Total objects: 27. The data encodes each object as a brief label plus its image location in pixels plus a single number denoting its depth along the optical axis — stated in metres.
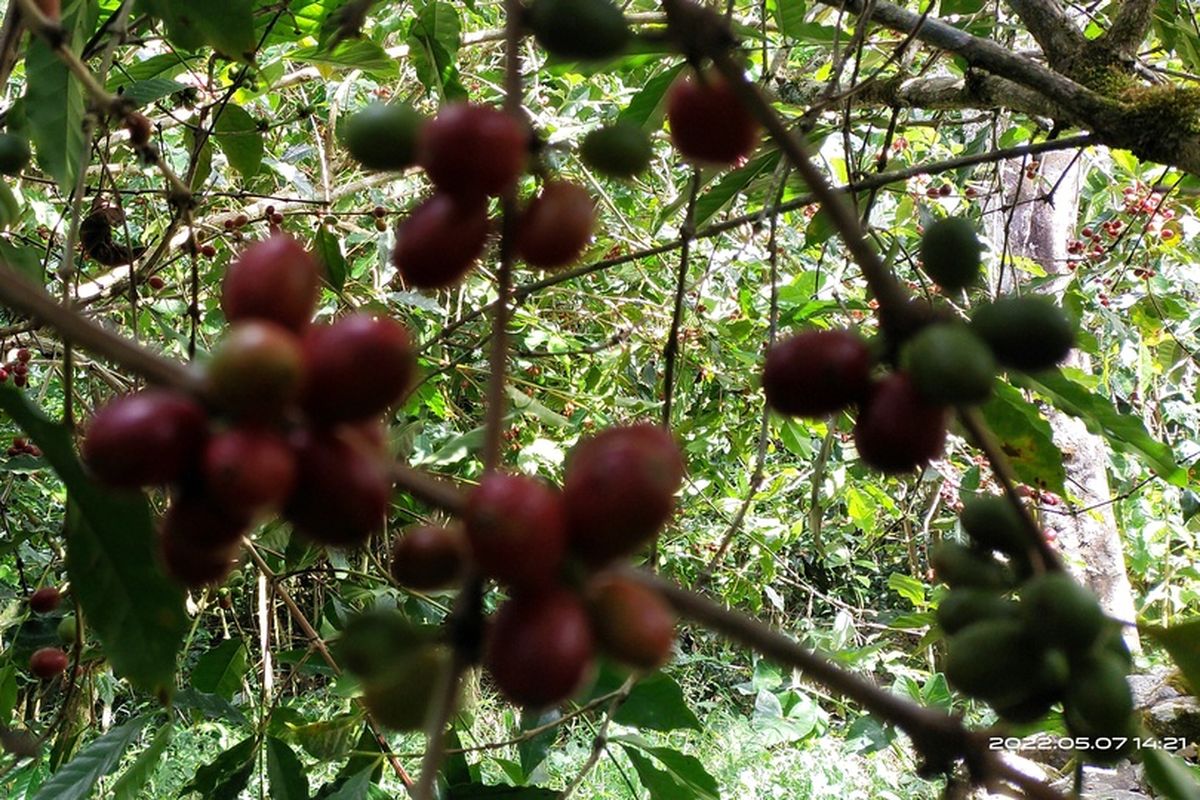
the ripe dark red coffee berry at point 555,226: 0.25
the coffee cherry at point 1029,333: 0.26
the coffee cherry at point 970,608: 0.27
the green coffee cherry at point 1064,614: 0.25
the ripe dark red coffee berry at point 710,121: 0.27
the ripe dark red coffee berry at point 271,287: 0.24
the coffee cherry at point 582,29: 0.26
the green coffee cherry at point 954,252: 0.28
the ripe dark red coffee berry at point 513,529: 0.22
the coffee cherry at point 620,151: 0.28
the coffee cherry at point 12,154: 0.36
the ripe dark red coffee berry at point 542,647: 0.22
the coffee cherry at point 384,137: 0.27
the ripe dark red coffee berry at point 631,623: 0.23
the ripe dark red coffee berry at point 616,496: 0.22
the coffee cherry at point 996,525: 0.28
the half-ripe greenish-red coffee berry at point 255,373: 0.22
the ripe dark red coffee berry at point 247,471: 0.22
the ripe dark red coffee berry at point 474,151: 0.24
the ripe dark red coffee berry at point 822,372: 0.26
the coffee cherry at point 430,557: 0.24
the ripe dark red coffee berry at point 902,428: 0.25
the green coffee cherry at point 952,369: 0.24
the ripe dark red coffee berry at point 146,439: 0.22
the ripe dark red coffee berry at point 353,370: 0.23
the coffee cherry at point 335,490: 0.23
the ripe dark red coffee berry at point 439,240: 0.25
